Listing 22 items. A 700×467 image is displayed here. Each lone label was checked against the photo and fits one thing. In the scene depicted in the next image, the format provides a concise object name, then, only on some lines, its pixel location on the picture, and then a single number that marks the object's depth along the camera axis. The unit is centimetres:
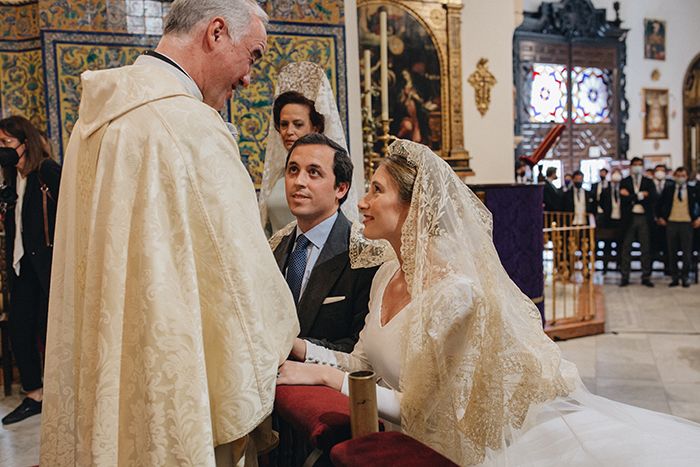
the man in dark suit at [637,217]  902
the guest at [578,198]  1012
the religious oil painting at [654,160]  1603
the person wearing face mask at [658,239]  929
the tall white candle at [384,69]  385
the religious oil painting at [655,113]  1612
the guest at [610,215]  956
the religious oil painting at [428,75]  1012
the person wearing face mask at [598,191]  981
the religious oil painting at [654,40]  1605
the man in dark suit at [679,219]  888
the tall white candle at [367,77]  407
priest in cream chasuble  139
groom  222
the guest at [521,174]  1008
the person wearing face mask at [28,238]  395
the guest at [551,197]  1022
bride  186
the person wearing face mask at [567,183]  1055
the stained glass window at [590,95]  1530
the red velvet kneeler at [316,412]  151
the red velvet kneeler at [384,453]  141
